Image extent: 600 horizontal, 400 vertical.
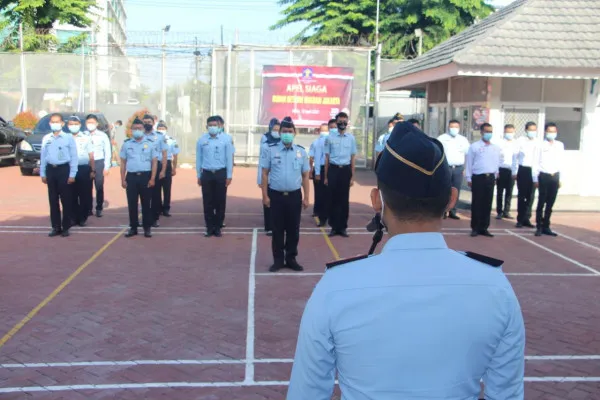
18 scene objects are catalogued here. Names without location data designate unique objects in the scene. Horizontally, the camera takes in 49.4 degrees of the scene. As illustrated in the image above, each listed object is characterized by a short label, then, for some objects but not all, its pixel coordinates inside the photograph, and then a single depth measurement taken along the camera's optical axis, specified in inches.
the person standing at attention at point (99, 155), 505.4
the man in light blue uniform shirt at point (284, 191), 346.0
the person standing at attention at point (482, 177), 444.1
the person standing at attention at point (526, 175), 484.1
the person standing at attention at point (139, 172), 431.2
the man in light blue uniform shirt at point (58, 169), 424.2
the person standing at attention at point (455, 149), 519.1
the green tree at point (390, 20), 1367.4
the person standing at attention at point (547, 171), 438.6
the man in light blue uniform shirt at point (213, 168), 438.6
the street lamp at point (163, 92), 958.4
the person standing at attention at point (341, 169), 445.7
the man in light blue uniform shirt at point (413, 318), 68.3
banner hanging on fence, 895.7
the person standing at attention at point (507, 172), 510.1
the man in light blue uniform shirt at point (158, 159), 442.9
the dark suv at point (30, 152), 778.8
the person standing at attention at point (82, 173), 470.9
